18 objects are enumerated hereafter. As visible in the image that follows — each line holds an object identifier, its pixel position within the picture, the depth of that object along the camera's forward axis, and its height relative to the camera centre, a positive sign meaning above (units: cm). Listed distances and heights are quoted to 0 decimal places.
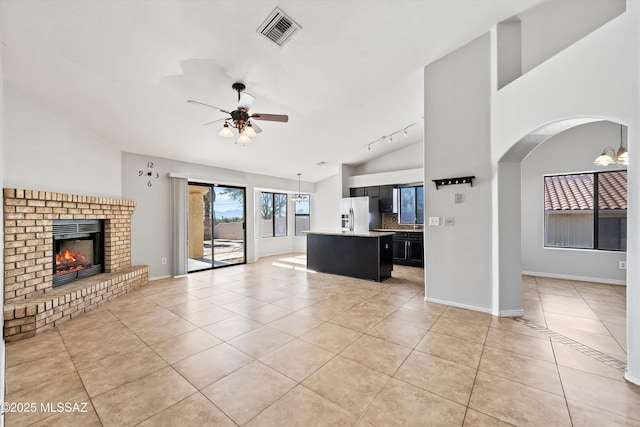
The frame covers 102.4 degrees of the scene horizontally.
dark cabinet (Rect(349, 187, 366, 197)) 794 +68
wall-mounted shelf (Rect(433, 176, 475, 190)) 349 +45
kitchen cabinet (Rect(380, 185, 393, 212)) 726 +43
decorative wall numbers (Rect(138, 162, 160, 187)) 525 +87
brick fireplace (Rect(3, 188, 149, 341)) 284 -68
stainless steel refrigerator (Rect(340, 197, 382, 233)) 736 +1
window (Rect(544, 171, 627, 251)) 479 +1
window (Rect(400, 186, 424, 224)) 693 +22
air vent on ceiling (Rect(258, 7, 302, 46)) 254 +194
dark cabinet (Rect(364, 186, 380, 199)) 755 +65
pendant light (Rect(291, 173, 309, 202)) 886 +63
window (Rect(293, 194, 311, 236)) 967 -7
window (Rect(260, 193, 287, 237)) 881 +2
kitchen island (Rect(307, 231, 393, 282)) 509 -86
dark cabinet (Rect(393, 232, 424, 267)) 645 -91
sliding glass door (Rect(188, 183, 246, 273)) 670 -32
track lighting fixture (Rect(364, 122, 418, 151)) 594 +186
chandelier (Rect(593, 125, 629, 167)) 362 +78
